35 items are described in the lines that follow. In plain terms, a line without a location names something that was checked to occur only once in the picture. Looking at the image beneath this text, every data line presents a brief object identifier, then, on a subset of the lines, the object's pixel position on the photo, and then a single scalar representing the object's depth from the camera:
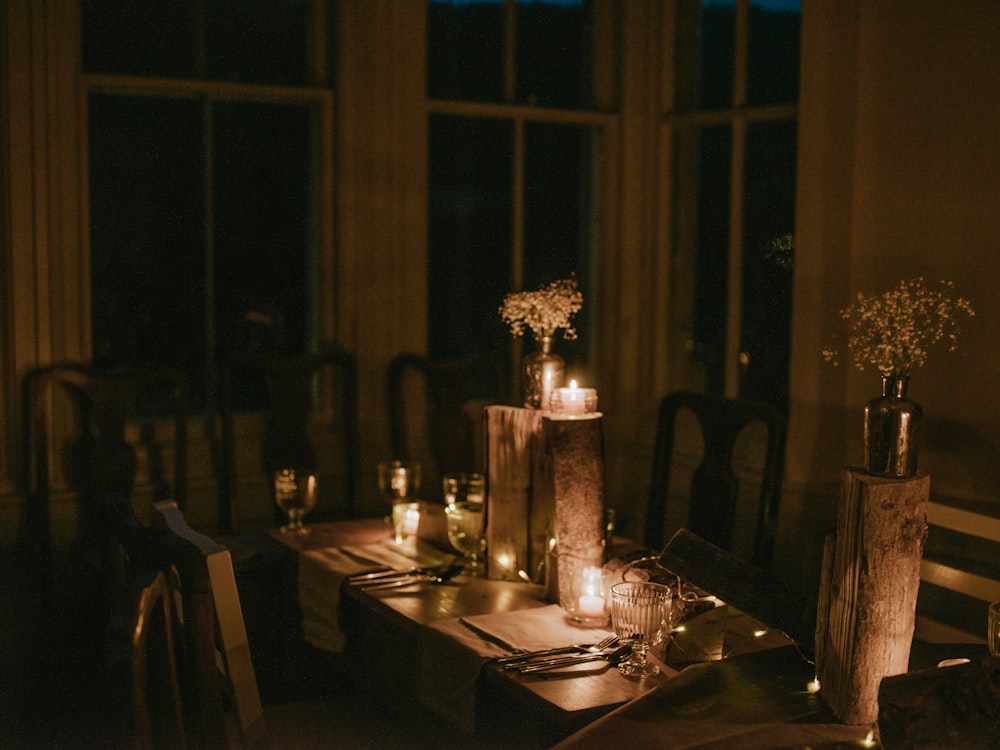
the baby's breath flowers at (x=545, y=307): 2.51
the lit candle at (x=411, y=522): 2.78
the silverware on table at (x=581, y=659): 1.82
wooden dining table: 1.64
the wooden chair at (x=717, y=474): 2.72
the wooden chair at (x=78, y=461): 3.27
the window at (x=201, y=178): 3.60
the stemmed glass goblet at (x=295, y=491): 2.71
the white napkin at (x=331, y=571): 2.42
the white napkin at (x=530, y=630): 1.97
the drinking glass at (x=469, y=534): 2.47
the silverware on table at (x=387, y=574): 2.38
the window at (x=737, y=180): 3.79
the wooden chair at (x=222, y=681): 1.52
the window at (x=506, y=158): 4.09
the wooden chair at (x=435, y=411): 3.90
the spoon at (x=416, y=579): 2.36
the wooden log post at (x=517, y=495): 2.38
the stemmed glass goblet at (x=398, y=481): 2.81
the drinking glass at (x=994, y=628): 1.75
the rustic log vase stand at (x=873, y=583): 1.64
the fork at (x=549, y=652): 1.86
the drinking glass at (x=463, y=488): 2.68
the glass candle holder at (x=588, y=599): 2.08
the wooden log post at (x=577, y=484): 2.24
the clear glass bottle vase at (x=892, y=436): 1.69
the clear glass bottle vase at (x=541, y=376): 2.46
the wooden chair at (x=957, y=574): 2.82
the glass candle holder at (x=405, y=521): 2.76
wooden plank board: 1.90
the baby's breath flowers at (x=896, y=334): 1.75
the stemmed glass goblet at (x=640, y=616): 1.83
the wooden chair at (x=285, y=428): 3.63
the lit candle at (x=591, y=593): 2.08
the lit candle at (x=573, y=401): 2.29
